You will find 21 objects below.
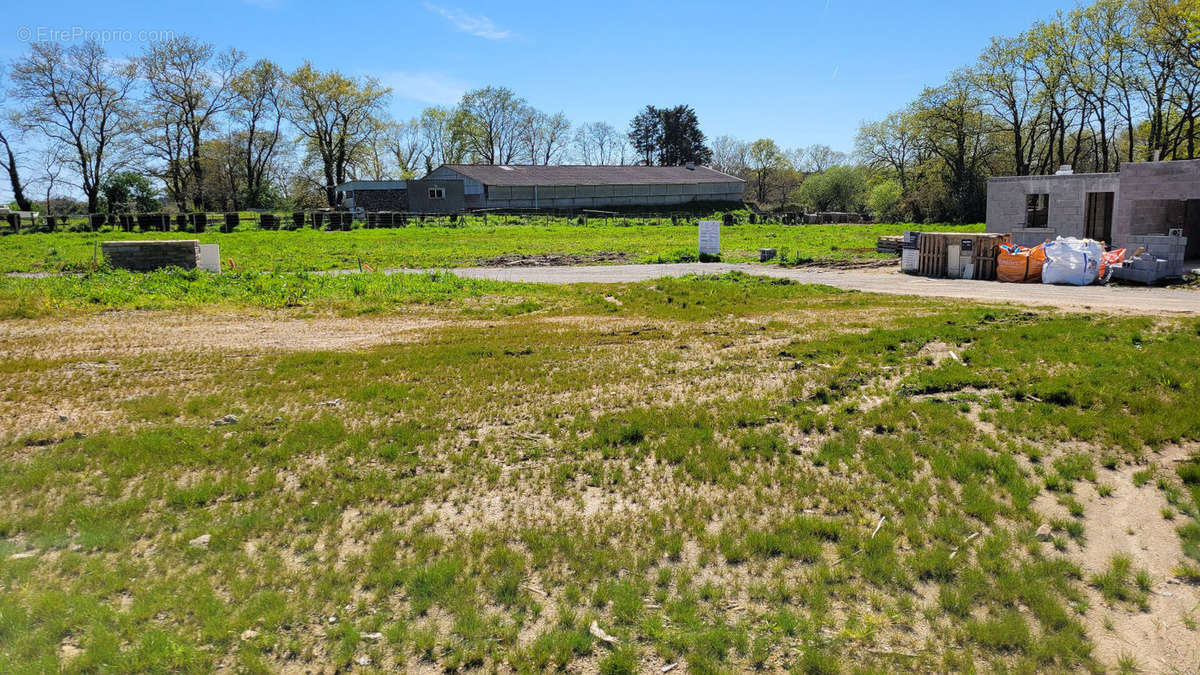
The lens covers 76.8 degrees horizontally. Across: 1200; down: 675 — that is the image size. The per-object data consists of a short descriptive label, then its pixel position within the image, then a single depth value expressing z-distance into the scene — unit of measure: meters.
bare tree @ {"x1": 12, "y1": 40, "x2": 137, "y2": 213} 58.72
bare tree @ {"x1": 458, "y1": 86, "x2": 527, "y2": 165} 100.25
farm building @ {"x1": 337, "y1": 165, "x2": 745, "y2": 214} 66.88
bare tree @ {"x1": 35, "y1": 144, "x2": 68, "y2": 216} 62.62
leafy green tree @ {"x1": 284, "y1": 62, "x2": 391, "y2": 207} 75.12
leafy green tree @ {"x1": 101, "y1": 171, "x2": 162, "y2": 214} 59.72
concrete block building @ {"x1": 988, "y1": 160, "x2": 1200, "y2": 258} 23.62
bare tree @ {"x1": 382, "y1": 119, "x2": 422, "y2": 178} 98.19
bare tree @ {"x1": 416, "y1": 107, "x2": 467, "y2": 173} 98.94
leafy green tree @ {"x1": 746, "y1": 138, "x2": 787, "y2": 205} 106.44
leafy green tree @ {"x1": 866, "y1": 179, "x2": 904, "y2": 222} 69.06
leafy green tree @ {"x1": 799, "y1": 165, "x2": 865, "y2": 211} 84.12
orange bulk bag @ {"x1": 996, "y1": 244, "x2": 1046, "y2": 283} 20.47
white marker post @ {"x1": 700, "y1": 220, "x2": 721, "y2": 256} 28.66
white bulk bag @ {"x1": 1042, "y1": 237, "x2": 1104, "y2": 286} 19.61
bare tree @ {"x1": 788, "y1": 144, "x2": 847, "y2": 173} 120.75
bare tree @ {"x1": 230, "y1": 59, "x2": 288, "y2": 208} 70.75
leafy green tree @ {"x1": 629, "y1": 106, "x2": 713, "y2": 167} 104.38
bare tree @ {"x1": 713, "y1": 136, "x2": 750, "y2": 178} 115.06
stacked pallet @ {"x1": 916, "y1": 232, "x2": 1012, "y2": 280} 21.67
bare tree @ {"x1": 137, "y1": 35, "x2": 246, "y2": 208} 65.44
